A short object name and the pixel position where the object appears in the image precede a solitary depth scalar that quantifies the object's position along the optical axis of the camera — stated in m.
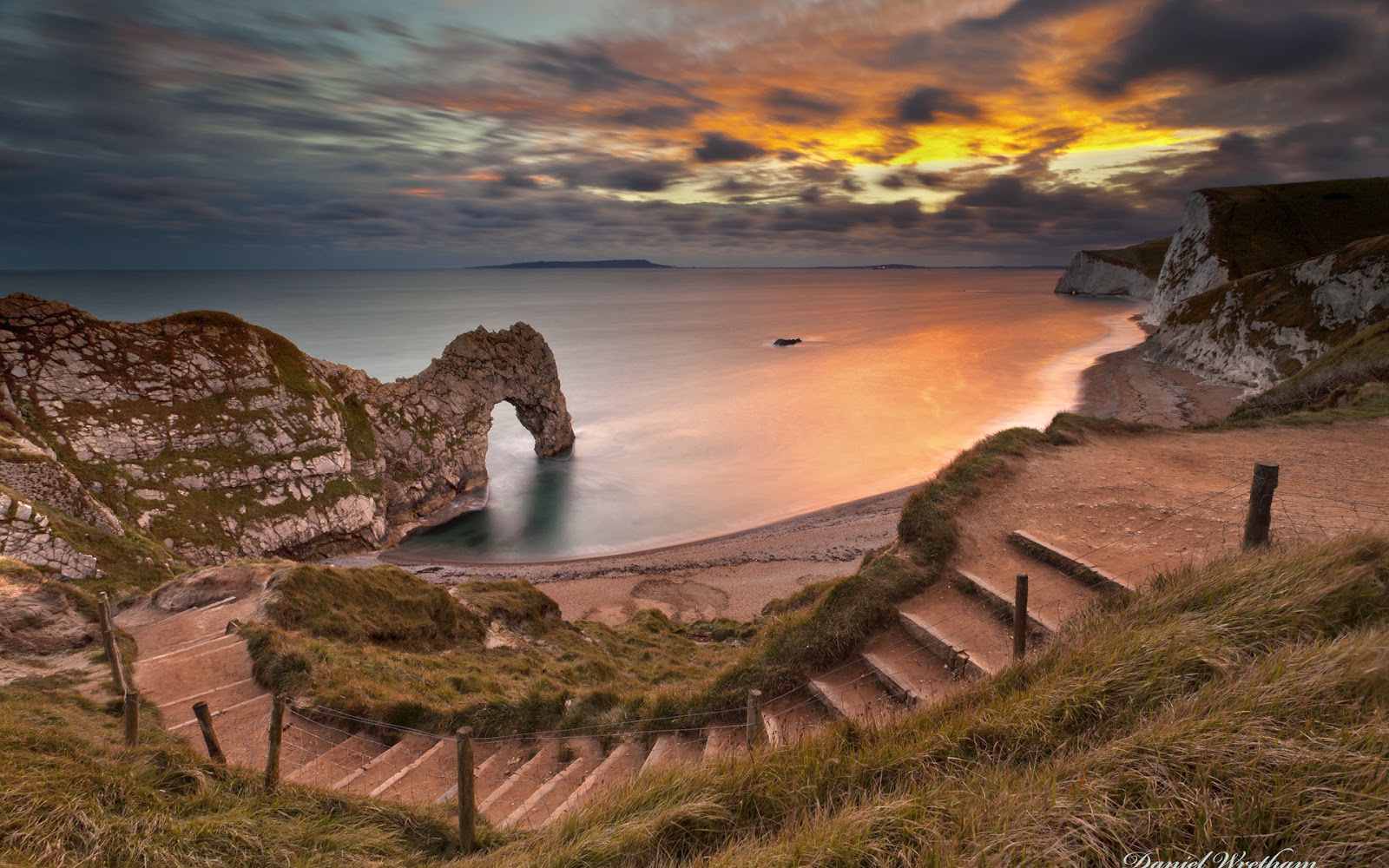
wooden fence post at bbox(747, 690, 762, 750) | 6.65
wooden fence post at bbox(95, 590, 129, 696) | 9.68
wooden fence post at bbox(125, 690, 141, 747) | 6.80
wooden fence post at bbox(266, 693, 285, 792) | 6.16
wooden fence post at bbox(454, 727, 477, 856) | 5.53
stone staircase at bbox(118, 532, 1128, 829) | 7.77
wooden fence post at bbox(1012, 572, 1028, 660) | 7.25
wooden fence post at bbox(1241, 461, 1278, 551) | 7.36
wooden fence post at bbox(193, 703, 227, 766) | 6.57
